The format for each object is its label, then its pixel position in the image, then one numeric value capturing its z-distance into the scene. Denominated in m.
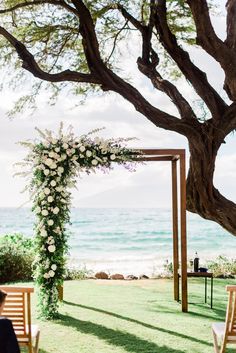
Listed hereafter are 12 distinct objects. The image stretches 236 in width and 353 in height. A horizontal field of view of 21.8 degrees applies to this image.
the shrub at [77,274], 13.46
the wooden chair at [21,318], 5.80
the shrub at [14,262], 12.95
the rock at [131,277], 14.09
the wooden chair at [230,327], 5.72
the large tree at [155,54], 9.57
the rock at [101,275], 13.96
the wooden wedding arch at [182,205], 9.15
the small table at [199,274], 9.61
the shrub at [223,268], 13.91
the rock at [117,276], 14.04
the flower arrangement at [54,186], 8.69
